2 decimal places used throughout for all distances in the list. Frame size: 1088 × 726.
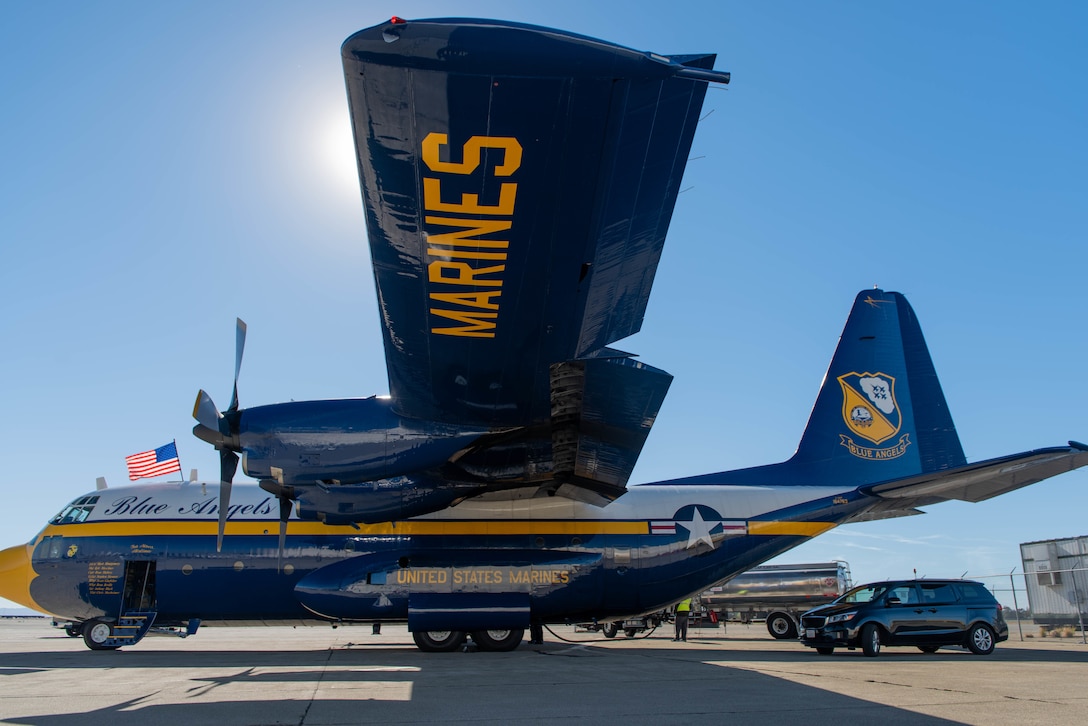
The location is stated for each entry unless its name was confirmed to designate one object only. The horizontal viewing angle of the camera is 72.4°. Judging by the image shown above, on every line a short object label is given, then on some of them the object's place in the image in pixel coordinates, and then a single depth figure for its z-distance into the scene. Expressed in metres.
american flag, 22.36
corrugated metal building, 23.08
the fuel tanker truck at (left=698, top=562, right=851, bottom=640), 25.78
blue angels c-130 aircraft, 5.78
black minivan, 13.79
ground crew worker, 20.74
